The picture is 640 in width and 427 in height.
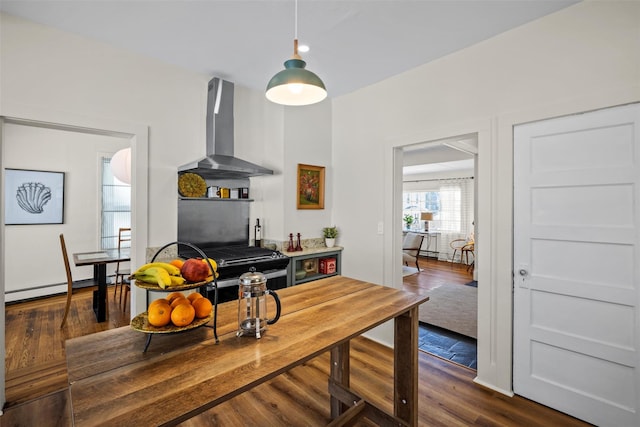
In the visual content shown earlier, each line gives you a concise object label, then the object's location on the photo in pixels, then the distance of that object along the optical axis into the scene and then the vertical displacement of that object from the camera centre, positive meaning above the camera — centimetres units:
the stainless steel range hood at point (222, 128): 300 +83
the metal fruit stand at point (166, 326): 104 -39
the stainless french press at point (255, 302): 122 -37
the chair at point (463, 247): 718 -80
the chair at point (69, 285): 346 -87
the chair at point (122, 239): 458 -45
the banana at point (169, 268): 112 -21
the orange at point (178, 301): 111 -32
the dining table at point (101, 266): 350 -62
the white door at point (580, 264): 185 -32
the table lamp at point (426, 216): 827 -6
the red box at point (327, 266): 359 -61
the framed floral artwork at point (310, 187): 355 +30
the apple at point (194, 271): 112 -21
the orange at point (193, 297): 118 -33
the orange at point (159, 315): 106 -35
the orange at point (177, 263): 122 -20
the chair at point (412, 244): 667 -66
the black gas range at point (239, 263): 266 -46
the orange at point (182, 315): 107 -36
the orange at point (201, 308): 114 -35
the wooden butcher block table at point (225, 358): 82 -49
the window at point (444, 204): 785 +27
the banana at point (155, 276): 104 -22
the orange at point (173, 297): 115 -32
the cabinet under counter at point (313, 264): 325 -58
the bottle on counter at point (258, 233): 353 -23
